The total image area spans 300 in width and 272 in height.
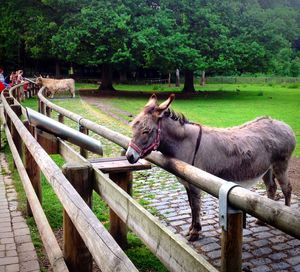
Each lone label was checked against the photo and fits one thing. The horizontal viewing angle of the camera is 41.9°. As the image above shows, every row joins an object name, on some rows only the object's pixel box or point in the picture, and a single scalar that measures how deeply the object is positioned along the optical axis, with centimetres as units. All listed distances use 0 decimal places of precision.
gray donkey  435
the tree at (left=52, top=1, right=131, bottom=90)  2488
